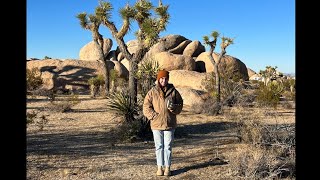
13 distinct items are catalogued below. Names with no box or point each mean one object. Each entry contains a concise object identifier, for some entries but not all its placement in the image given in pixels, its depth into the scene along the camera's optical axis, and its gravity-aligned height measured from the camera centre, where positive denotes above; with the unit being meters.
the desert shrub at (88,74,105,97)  18.34 +0.76
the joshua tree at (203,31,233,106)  13.74 +2.53
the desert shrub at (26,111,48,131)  6.95 -0.84
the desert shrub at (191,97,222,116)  11.97 -0.57
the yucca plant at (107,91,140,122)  8.47 -0.32
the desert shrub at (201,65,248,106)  13.44 +0.37
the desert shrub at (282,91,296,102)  16.87 -0.11
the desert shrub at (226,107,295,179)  4.57 -1.09
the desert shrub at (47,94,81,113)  11.87 -0.47
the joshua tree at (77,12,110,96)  14.54 +3.67
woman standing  4.66 -0.30
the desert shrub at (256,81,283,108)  13.60 -0.13
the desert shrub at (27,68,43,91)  17.73 +1.00
